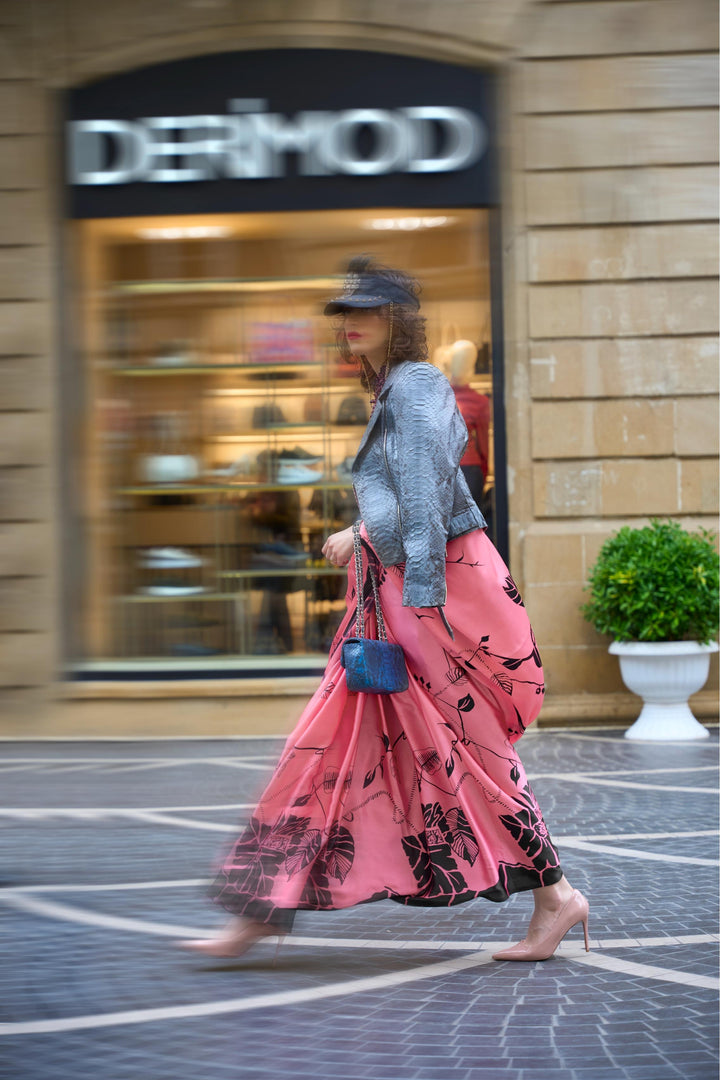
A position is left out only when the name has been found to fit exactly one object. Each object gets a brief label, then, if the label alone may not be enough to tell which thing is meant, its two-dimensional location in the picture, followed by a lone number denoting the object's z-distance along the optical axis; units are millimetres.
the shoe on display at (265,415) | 8648
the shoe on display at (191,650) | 8531
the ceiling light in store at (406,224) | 8367
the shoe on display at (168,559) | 8688
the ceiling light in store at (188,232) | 8453
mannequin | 8070
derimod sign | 8117
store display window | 8500
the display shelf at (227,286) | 8641
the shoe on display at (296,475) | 8609
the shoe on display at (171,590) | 8672
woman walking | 3410
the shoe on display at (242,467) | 8625
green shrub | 7258
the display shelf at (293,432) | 8617
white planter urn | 7355
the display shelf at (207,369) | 8656
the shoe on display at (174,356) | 8672
